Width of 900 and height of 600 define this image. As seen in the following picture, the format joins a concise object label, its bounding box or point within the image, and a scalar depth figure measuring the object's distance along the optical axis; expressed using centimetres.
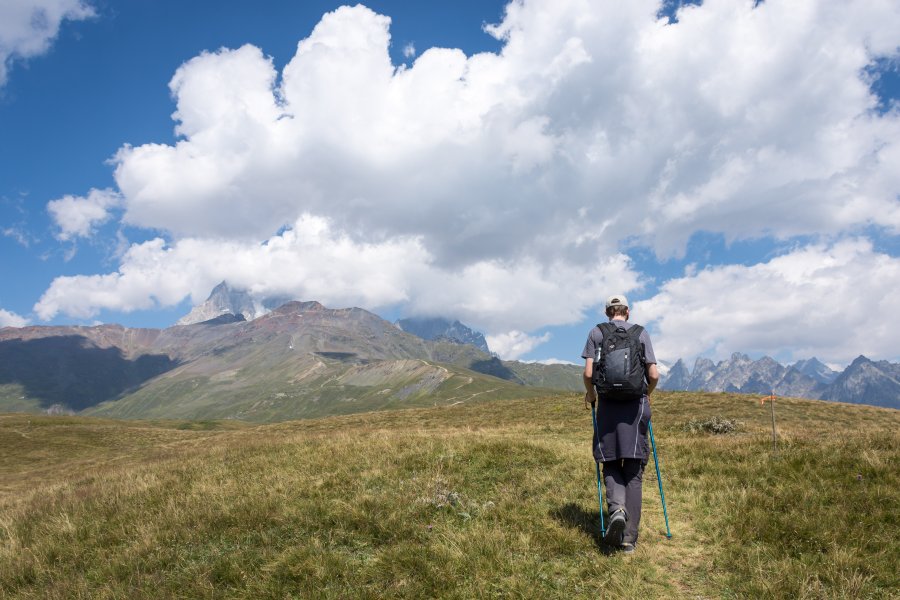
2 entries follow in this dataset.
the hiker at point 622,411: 728
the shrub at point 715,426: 2138
